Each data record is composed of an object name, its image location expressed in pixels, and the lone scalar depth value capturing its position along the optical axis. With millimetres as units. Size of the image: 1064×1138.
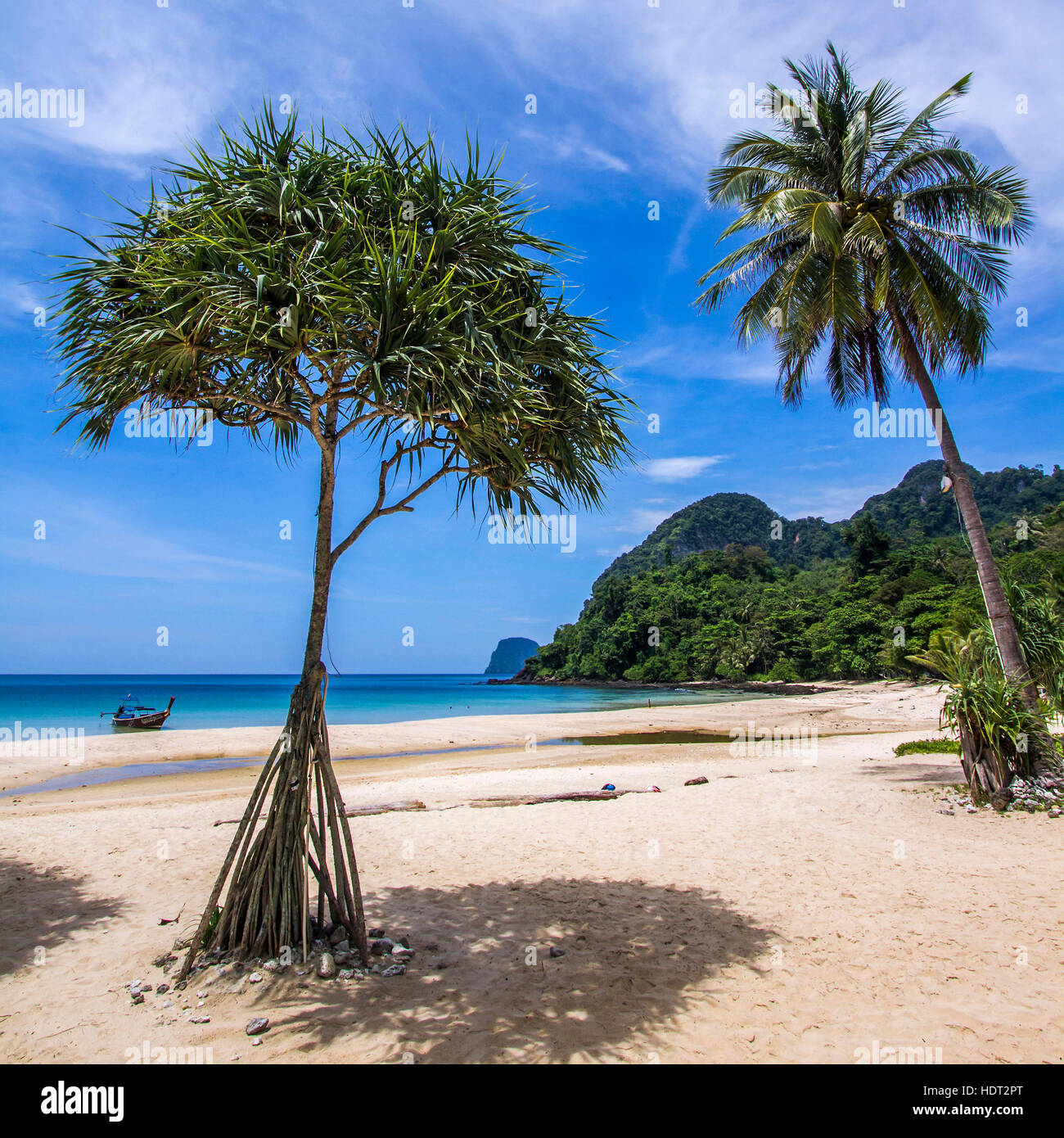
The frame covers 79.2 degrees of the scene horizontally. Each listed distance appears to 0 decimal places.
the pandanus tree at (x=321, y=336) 4051
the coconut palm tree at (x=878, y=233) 10344
